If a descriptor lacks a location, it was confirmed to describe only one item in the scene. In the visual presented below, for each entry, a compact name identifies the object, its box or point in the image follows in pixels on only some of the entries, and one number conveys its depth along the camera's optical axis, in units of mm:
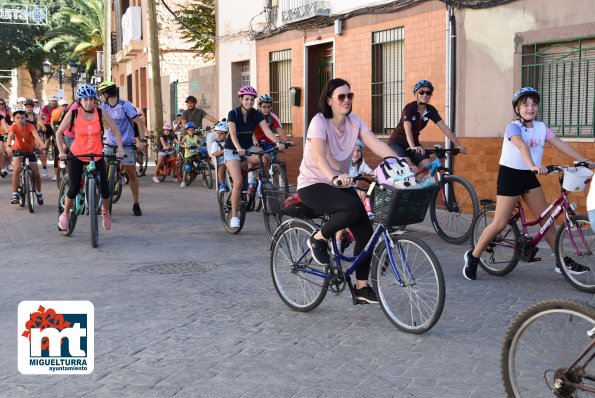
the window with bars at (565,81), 11375
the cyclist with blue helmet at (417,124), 10109
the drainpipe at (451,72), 13445
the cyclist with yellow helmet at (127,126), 12385
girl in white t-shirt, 7141
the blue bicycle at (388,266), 5496
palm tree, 47000
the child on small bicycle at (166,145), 19547
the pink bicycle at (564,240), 6902
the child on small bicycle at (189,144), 18555
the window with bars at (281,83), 19719
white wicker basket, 6770
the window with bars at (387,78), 15414
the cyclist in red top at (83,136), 10164
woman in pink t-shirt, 5977
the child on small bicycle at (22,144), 13898
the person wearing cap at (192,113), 18312
